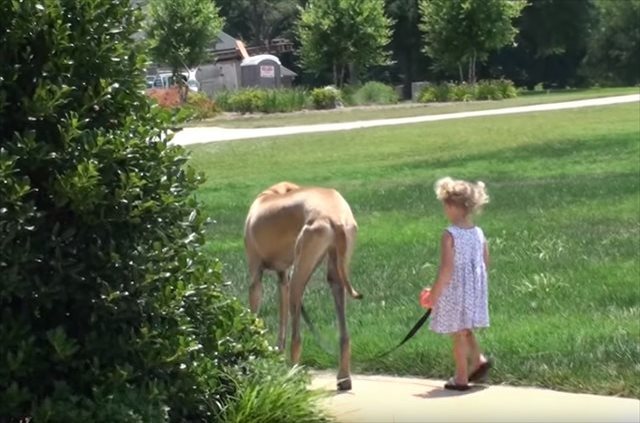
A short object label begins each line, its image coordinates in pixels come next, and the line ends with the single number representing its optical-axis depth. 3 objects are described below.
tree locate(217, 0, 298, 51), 102.00
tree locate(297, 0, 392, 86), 64.31
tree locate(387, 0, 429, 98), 87.19
